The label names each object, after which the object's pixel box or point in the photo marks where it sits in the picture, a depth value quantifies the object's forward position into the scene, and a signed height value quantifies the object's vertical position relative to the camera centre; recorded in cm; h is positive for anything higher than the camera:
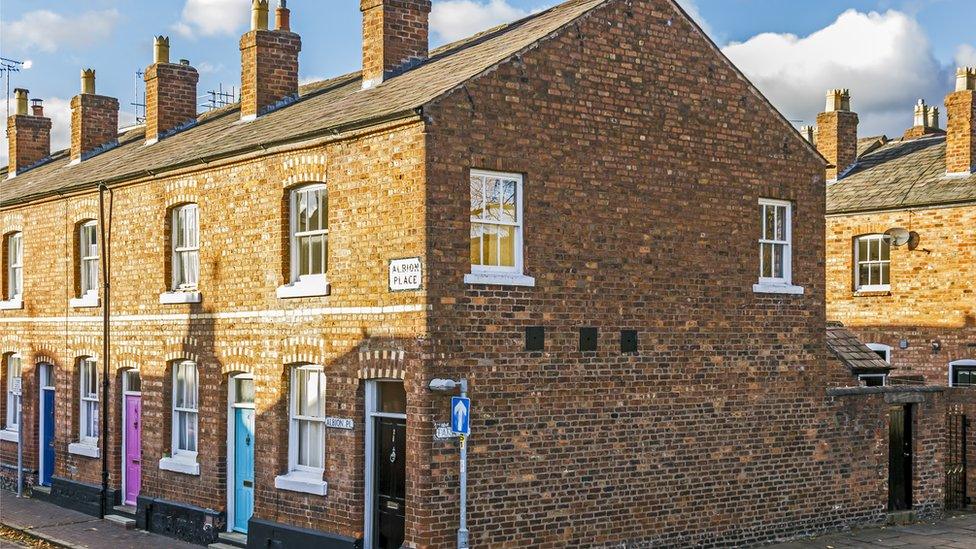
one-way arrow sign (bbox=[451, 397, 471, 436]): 1420 -156
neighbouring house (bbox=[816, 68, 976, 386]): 2733 +76
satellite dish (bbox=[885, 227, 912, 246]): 2770 +116
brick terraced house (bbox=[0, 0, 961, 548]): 1538 -40
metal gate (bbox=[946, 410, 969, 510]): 2195 -336
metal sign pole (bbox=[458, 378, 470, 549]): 1438 -267
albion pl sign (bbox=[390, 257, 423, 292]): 1498 +13
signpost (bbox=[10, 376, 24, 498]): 2528 -313
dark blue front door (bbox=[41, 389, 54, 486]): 2509 -327
